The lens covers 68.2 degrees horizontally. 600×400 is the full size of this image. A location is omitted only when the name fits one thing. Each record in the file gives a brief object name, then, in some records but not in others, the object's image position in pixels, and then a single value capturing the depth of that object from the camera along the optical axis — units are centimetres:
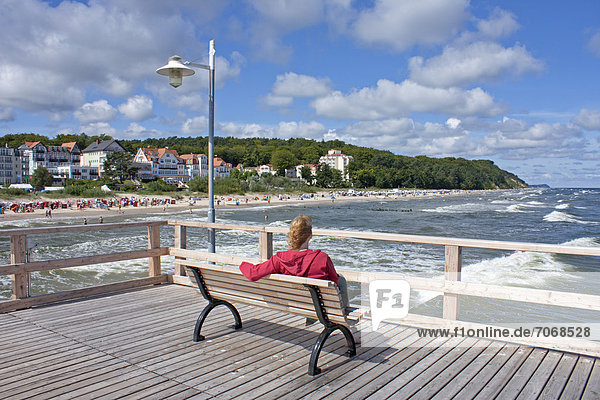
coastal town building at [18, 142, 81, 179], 10450
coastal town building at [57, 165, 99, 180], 9894
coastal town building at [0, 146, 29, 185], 9588
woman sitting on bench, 344
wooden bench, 323
